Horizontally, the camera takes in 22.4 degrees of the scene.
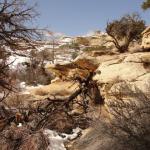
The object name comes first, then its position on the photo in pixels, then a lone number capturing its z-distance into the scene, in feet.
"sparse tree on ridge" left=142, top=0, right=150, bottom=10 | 61.35
